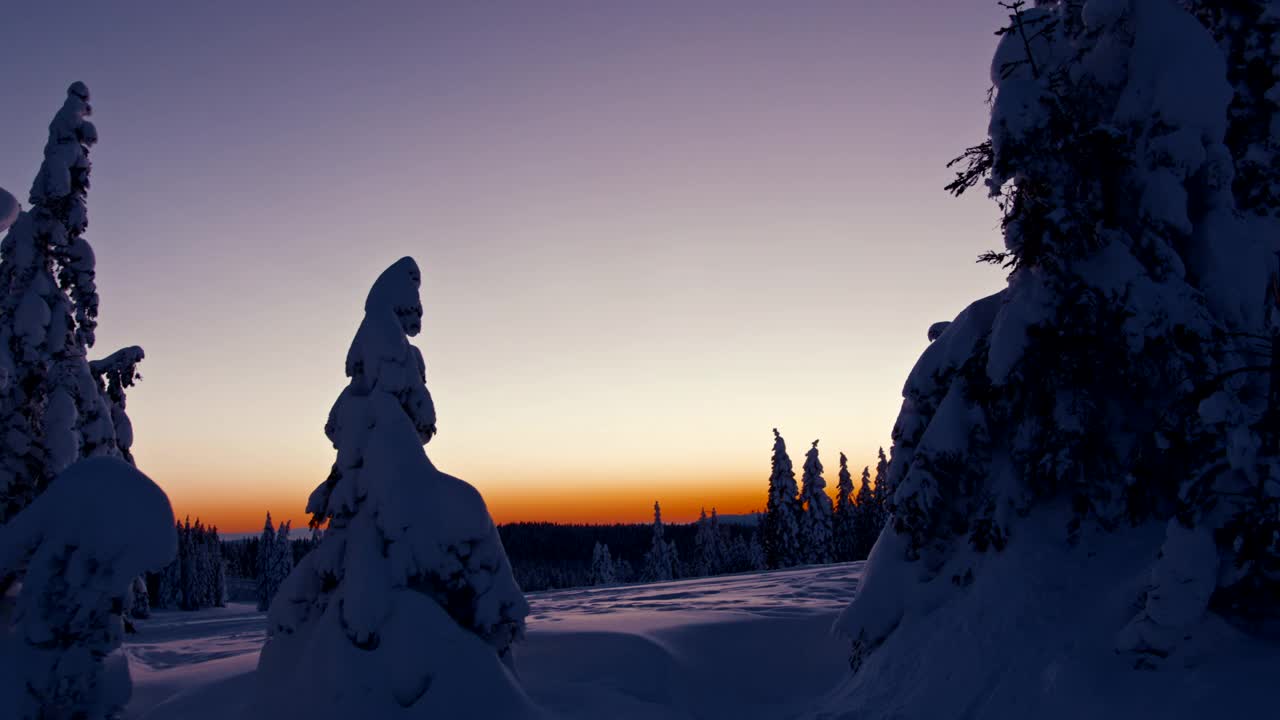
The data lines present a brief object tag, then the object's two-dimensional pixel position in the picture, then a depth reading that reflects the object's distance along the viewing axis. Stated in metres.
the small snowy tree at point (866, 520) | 70.81
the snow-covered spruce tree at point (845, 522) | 73.12
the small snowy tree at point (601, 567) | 88.31
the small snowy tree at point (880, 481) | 71.56
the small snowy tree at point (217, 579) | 83.94
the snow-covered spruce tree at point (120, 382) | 26.97
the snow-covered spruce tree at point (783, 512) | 58.19
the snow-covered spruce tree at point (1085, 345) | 8.01
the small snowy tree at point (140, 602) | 30.86
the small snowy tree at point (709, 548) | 92.78
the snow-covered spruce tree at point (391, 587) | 9.88
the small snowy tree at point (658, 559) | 80.19
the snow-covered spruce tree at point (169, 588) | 67.29
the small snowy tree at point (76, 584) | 6.84
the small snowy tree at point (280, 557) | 74.62
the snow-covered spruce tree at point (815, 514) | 58.38
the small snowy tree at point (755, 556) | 86.37
